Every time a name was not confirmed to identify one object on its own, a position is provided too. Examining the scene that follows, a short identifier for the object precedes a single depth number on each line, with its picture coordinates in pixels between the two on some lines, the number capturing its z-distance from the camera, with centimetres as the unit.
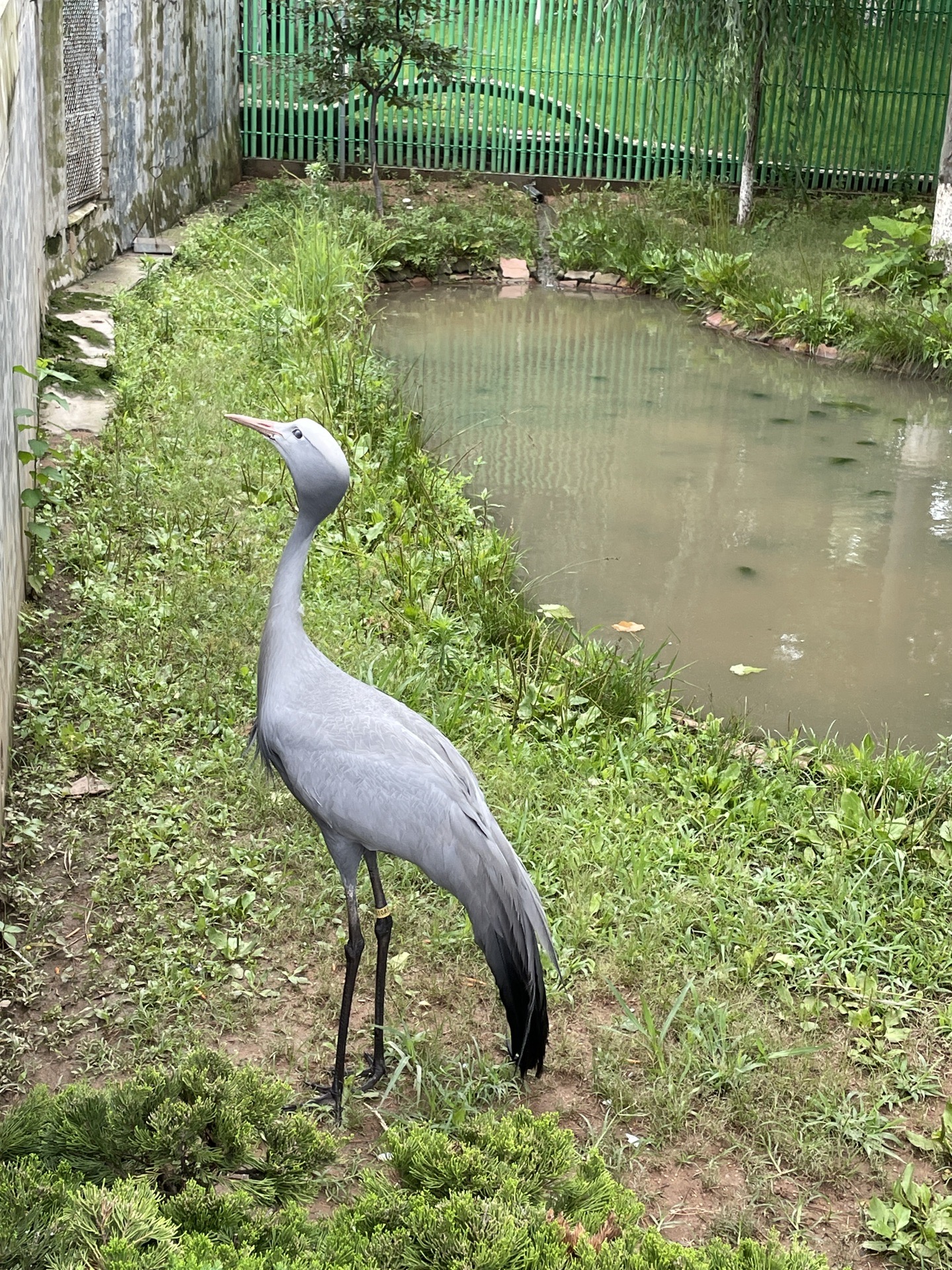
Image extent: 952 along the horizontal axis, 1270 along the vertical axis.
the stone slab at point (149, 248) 918
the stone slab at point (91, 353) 642
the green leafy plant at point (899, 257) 1013
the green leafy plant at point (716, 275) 1044
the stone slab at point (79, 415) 569
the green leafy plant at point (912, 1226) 251
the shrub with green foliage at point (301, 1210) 146
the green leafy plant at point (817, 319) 958
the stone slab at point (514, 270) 1152
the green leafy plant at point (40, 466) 409
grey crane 251
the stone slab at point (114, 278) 786
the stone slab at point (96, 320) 693
